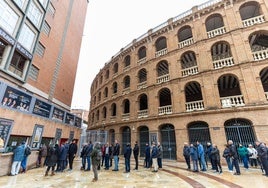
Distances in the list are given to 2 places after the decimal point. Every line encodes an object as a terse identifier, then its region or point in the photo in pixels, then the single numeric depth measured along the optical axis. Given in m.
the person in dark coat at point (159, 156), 9.76
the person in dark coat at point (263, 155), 7.45
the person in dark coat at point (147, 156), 10.44
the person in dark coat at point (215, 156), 8.66
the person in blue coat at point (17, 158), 7.94
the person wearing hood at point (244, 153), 9.55
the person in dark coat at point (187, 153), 9.88
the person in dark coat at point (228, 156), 8.57
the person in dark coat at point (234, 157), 8.01
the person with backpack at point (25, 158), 8.63
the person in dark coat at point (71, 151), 9.73
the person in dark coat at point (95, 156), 6.93
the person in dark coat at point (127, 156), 9.12
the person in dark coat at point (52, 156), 7.85
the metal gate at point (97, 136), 15.71
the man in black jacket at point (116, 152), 9.70
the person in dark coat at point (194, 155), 9.18
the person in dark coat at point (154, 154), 9.30
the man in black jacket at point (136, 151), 9.92
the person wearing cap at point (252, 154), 9.60
